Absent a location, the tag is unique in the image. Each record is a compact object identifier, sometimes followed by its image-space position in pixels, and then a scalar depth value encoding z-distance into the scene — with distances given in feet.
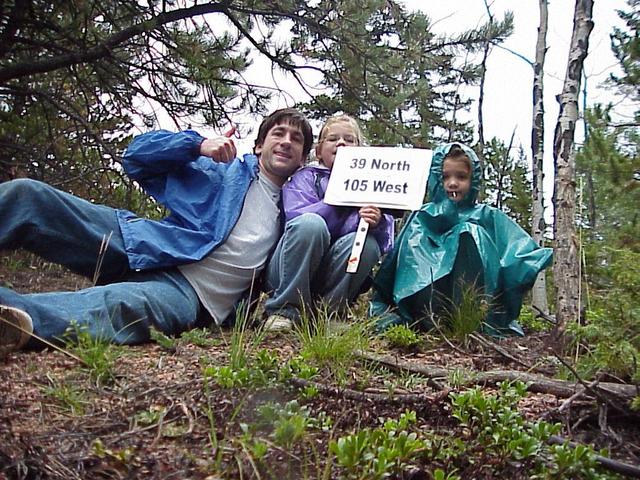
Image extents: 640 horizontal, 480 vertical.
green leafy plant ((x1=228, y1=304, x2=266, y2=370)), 6.75
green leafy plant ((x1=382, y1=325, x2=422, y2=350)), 9.64
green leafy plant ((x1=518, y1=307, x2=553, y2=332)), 14.89
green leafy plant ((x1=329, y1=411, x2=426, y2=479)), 4.36
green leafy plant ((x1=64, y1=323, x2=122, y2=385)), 6.89
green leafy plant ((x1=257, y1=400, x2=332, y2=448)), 4.78
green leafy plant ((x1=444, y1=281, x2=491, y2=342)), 10.16
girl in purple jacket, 10.59
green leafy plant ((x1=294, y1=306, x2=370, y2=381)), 7.36
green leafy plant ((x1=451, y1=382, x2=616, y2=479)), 4.65
